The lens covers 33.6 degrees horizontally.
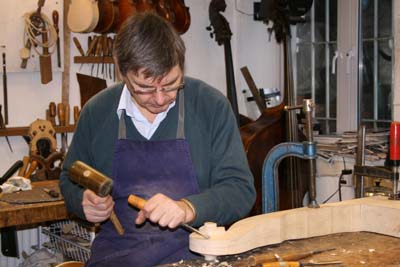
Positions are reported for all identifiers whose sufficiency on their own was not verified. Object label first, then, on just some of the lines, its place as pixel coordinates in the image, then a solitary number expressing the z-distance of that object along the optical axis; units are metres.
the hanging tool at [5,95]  4.19
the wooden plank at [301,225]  1.96
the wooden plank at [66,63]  4.41
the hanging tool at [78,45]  4.45
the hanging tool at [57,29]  4.32
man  2.08
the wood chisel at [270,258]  1.91
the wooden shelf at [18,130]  4.14
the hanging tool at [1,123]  4.13
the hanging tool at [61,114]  4.33
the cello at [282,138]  4.40
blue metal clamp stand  2.20
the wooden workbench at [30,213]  3.21
